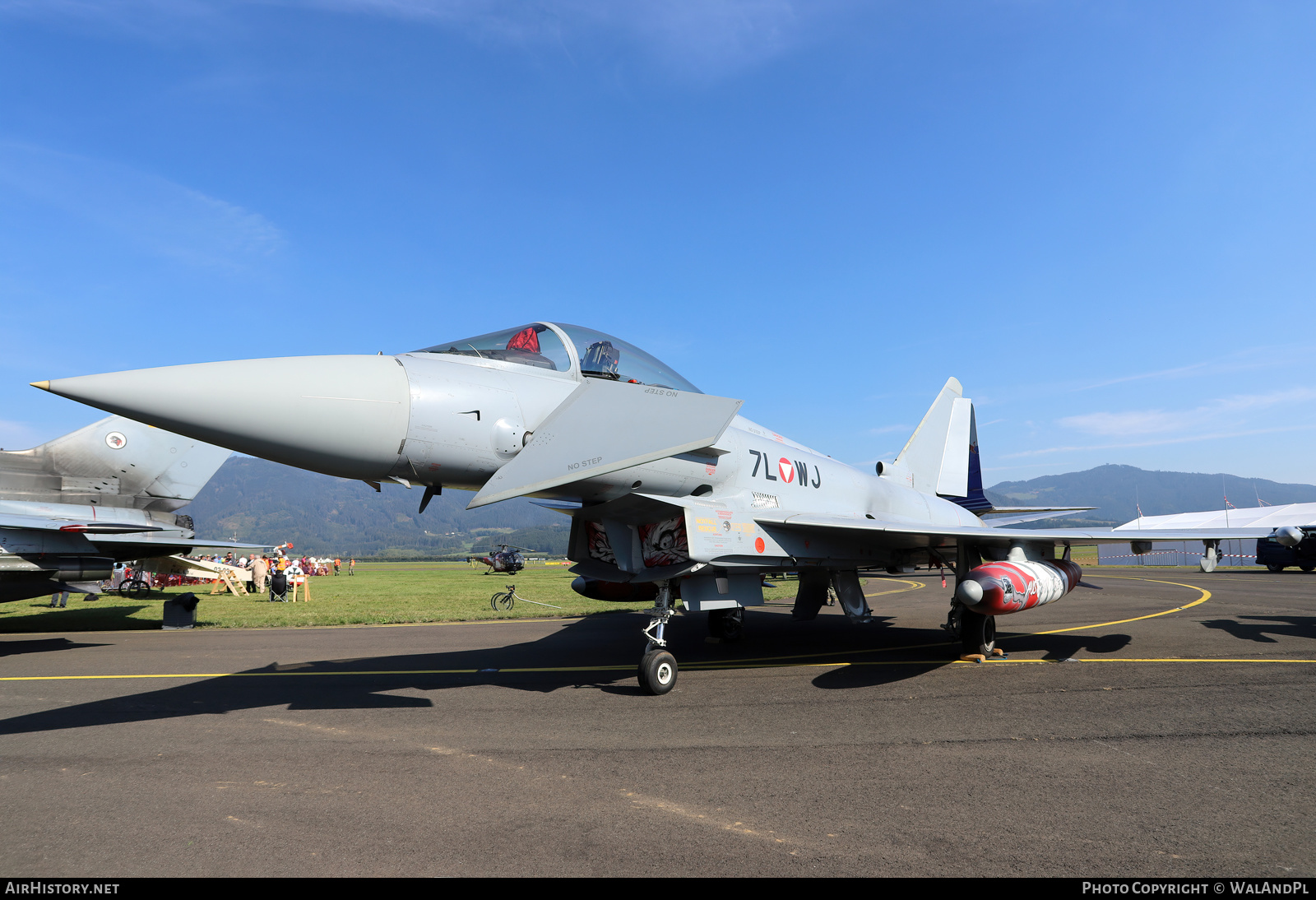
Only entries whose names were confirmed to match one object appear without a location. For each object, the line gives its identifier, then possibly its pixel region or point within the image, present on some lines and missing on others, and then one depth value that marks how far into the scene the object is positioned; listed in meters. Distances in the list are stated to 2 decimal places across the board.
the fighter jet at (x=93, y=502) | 11.34
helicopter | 41.56
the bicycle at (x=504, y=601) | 17.23
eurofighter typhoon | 4.83
